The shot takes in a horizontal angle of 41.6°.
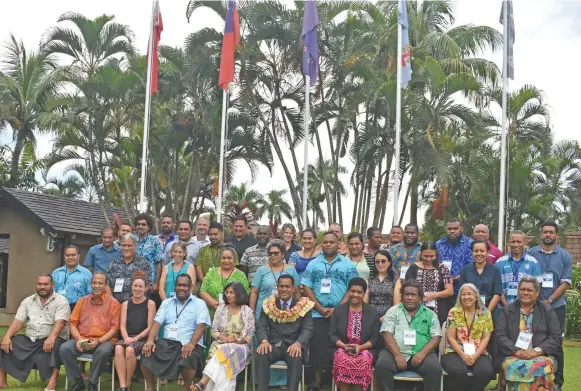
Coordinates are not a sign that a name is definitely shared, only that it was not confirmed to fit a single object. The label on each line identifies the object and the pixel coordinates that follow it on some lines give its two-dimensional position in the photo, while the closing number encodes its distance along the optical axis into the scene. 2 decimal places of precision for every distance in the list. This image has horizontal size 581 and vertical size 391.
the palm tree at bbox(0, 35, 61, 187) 23.77
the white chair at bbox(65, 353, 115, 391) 8.39
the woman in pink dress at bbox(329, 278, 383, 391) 7.87
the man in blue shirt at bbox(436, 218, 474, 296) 8.92
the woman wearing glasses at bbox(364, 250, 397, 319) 8.48
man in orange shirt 8.39
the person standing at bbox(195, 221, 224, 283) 9.24
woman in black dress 8.43
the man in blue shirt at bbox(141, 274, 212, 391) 8.26
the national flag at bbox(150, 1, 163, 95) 15.64
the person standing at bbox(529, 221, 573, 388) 8.55
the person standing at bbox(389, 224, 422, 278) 8.91
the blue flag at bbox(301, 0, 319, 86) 15.17
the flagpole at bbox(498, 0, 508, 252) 13.21
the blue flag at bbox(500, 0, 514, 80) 14.01
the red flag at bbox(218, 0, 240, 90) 15.27
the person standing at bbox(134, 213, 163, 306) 9.36
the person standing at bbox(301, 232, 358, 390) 8.48
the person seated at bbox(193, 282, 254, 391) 8.03
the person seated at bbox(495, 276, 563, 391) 7.58
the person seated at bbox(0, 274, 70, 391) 8.77
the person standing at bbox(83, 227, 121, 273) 9.60
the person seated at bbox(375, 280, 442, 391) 7.72
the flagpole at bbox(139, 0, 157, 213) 14.83
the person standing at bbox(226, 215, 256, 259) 9.71
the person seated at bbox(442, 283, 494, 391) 7.74
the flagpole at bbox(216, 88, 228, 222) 15.12
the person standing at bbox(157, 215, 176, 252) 9.82
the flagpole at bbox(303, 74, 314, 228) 15.16
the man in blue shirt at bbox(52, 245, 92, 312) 9.41
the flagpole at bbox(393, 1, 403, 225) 14.76
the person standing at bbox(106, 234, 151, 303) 9.02
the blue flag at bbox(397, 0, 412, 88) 15.20
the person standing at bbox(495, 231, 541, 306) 8.47
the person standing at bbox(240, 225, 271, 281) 9.20
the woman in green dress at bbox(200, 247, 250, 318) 8.73
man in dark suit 8.05
